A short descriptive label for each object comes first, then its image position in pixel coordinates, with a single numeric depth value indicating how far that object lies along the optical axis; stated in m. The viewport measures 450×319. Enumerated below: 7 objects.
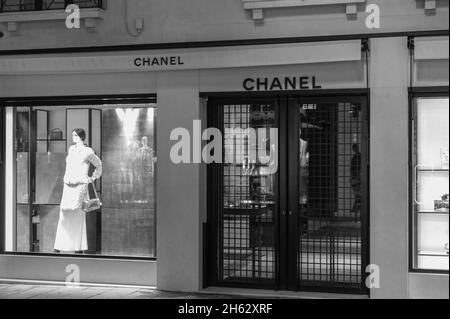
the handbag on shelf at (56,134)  11.27
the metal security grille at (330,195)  10.06
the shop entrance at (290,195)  10.07
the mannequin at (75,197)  11.15
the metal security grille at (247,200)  10.41
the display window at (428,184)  9.70
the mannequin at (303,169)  10.23
